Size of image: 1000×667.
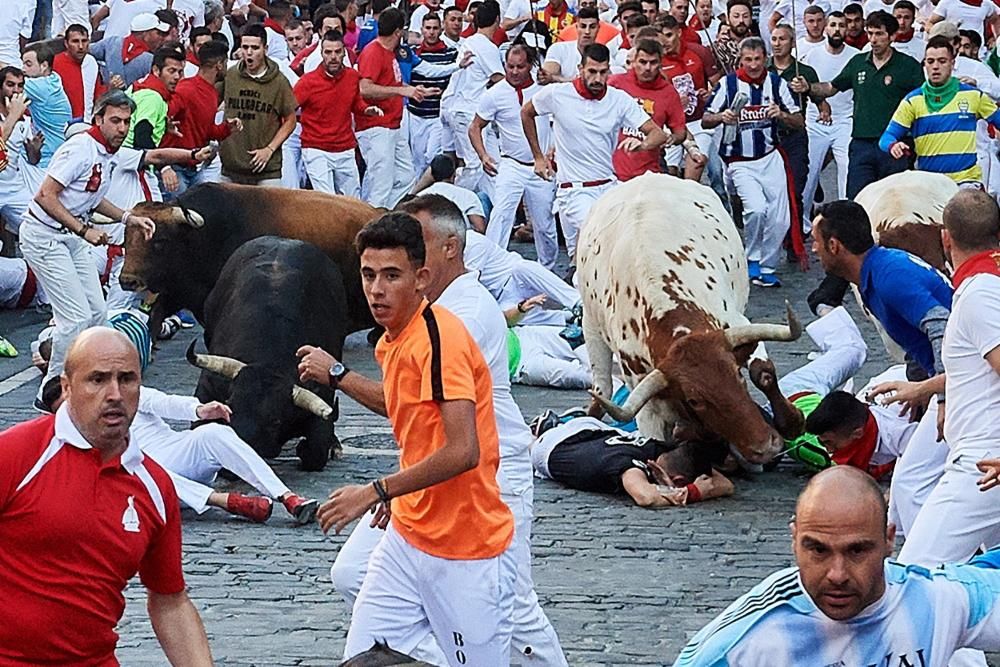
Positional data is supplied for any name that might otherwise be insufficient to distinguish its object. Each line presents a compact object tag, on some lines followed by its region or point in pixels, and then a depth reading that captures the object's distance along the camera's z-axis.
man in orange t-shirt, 11.48
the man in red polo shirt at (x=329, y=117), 33.97
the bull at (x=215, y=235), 27.05
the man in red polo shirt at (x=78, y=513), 9.45
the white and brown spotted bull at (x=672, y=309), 19.86
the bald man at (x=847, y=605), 7.93
